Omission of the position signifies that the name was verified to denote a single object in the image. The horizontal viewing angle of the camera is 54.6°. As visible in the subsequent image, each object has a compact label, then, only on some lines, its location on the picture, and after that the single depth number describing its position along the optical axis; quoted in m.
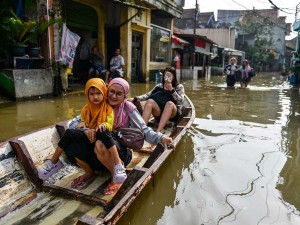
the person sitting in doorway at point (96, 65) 10.74
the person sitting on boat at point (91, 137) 2.70
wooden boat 2.40
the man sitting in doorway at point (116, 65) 11.17
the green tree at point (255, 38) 36.41
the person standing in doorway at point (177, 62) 18.12
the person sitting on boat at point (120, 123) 2.80
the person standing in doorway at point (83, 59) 11.39
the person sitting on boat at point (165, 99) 4.71
